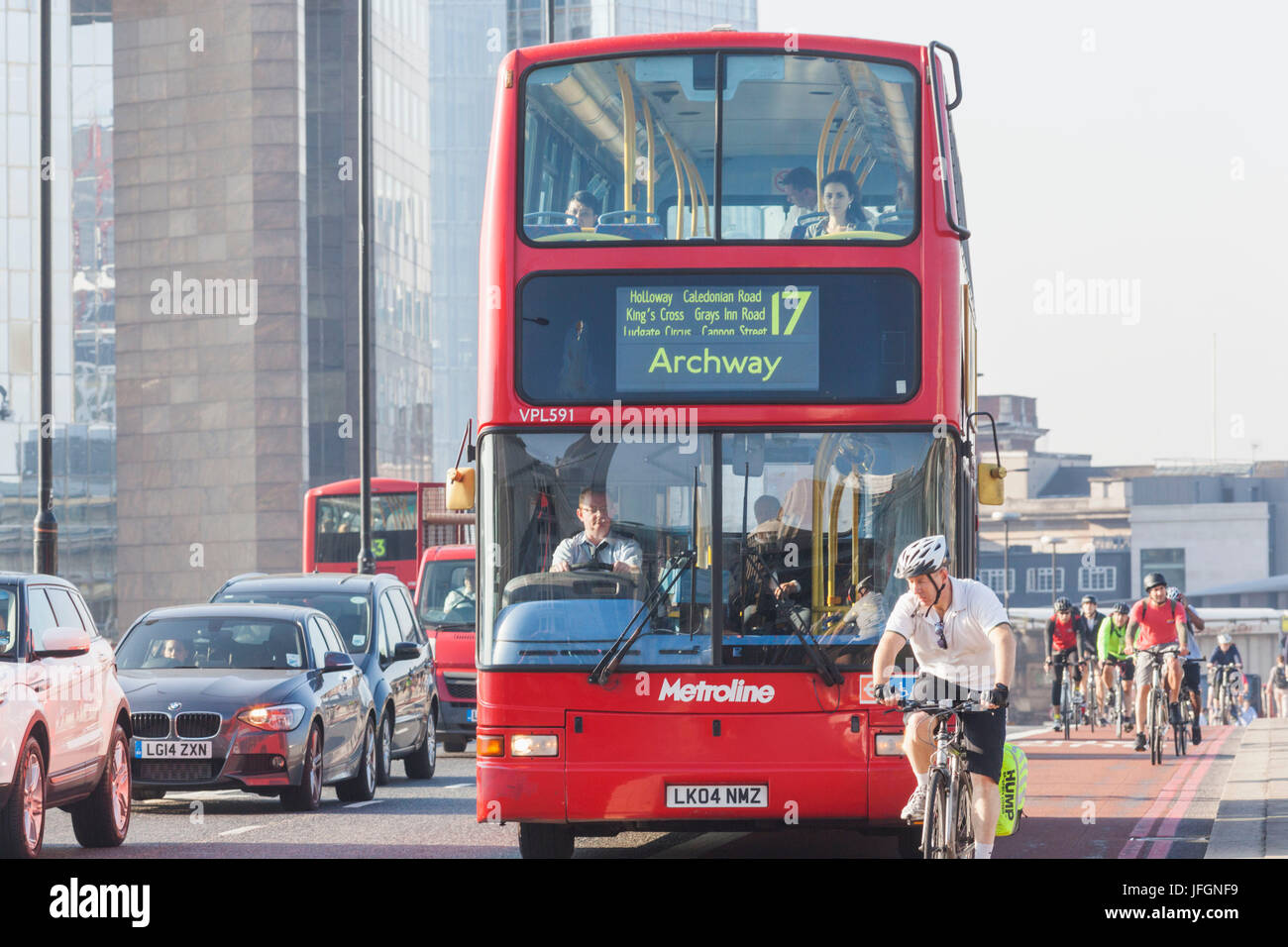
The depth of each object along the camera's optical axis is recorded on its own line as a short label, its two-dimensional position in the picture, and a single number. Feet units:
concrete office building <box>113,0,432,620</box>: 231.50
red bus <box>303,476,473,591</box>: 129.59
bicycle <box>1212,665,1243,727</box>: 114.52
